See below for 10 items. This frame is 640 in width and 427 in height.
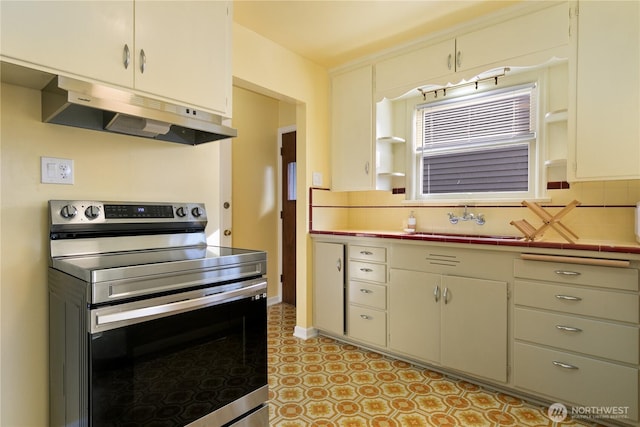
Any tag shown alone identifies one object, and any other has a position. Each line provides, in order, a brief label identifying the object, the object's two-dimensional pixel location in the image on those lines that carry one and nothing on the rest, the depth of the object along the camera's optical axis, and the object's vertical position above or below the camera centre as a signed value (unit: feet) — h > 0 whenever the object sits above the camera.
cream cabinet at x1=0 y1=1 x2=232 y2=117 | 4.15 +2.18
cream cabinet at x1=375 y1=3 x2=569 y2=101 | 7.25 +3.50
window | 8.61 +1.61
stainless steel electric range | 4.04 -1.46
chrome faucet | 9.05 -0.24
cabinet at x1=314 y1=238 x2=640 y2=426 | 5.96 -2.15
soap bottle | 10.02 -0.47
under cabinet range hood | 4.33 +1.27
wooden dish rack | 6.99 -0.33
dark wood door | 13.69 -0.33
